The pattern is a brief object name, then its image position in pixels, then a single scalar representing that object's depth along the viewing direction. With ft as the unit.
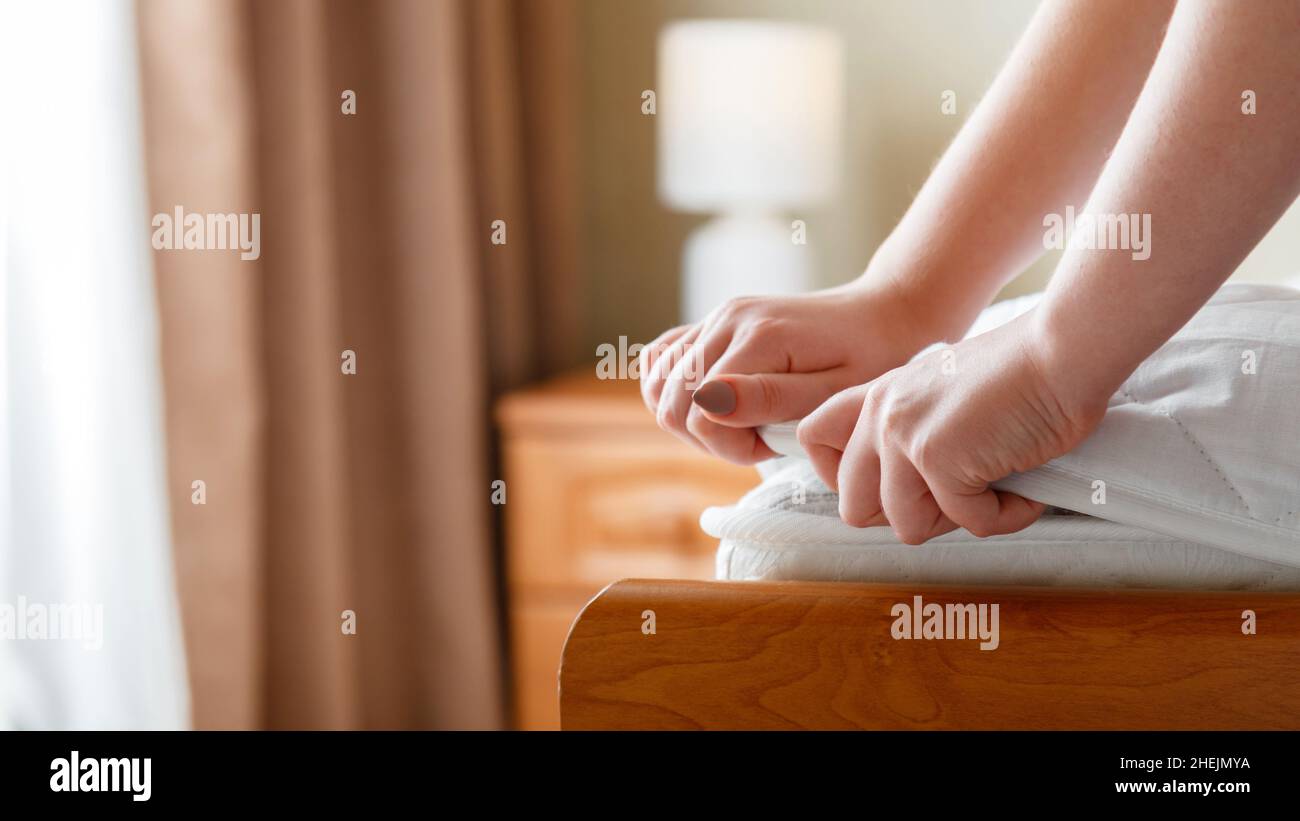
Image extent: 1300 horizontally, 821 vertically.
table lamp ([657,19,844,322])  5.90
